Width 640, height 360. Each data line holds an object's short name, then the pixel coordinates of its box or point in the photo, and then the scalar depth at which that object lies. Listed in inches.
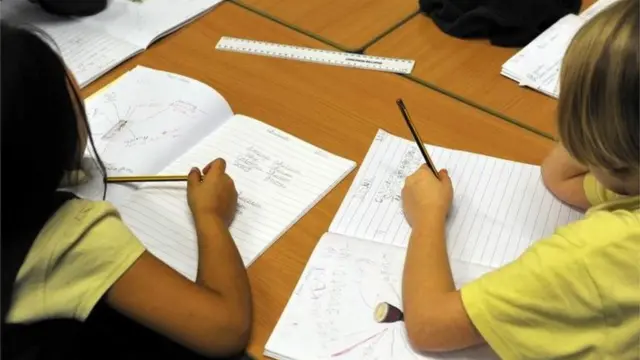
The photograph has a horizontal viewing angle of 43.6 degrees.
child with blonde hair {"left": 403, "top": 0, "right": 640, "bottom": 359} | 29.0
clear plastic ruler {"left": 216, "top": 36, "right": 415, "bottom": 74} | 48.7
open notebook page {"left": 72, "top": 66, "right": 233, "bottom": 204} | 42.2
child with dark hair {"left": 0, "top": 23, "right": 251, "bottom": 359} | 30.0
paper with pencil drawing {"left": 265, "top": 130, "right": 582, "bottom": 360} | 32.8
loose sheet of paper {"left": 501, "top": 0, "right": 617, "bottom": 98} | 46.8
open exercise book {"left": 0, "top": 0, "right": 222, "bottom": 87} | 49.6
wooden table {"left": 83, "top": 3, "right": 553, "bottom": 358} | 39.1
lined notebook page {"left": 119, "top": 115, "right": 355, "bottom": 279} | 37.4
